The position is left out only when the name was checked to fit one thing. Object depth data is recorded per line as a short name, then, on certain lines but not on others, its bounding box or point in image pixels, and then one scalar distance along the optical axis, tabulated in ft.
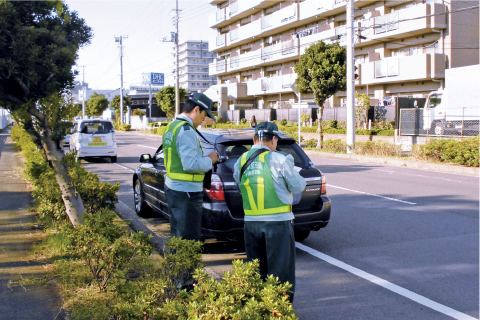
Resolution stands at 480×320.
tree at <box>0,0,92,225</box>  18.44
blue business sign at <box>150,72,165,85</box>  224.94
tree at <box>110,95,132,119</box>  239.50
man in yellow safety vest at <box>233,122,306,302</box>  13.17
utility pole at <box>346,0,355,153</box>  74.38
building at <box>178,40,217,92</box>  458.91
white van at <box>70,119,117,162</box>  65.92
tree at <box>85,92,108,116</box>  274.77
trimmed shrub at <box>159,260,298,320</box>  9.37
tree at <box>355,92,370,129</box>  94.89
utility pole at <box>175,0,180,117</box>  135.34
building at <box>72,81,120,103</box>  419.33
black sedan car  20.62
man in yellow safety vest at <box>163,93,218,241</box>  14.80
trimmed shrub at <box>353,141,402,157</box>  67.56
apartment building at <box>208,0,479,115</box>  97.40
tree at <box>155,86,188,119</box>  172.55
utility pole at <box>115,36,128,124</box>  205.41
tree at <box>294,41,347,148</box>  84.07
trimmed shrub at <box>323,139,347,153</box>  79.05
